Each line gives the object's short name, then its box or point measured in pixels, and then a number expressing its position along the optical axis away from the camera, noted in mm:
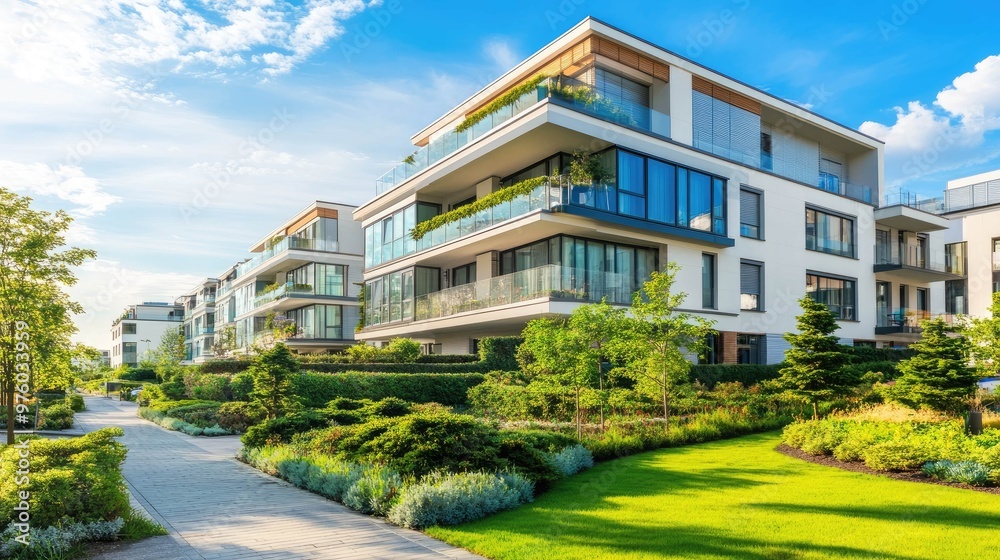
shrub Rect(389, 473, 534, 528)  8320
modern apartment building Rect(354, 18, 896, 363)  24766
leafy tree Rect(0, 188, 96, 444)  12547
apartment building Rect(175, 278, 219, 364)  77994
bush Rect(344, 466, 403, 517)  8961
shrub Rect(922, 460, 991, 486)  9672
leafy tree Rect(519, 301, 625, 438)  14055
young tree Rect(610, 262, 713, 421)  15120
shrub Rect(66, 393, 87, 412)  31844
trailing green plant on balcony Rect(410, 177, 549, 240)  24658
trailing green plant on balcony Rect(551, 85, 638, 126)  24314
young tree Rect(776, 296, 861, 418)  16422
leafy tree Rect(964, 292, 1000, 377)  17375
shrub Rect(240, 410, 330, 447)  14180
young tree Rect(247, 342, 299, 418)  17188
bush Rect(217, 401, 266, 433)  20484
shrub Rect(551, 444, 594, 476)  11180
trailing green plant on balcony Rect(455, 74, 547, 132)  24566
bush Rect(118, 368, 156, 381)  65188
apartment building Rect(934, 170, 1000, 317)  41594
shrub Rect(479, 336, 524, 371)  24438
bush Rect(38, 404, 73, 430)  22750
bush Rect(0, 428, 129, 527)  7469
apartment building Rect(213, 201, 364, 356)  47375
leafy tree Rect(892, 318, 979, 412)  14414
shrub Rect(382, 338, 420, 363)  28742
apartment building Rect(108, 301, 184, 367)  105625
